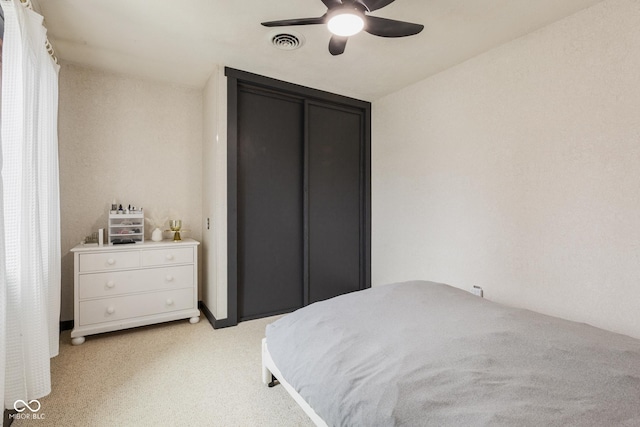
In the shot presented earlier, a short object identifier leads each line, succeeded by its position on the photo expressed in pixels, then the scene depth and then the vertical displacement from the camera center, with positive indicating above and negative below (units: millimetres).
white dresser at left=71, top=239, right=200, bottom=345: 2461 -673
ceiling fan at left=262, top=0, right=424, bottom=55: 1600 +1062
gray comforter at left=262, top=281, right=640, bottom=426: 909 -591
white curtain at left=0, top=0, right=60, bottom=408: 1416 -10
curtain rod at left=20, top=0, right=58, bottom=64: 1596 +1103
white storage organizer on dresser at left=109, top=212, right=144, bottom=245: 2727 -173
